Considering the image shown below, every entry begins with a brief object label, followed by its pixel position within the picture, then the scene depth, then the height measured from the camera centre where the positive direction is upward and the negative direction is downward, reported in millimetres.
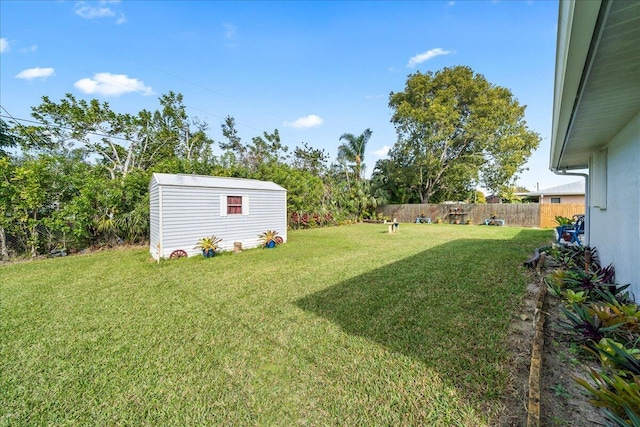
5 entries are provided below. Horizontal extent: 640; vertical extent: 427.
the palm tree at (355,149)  19188 +4446
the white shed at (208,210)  6961 -20
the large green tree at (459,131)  17406 +5373
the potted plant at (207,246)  7293 -1036
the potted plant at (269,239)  8805 -1025
